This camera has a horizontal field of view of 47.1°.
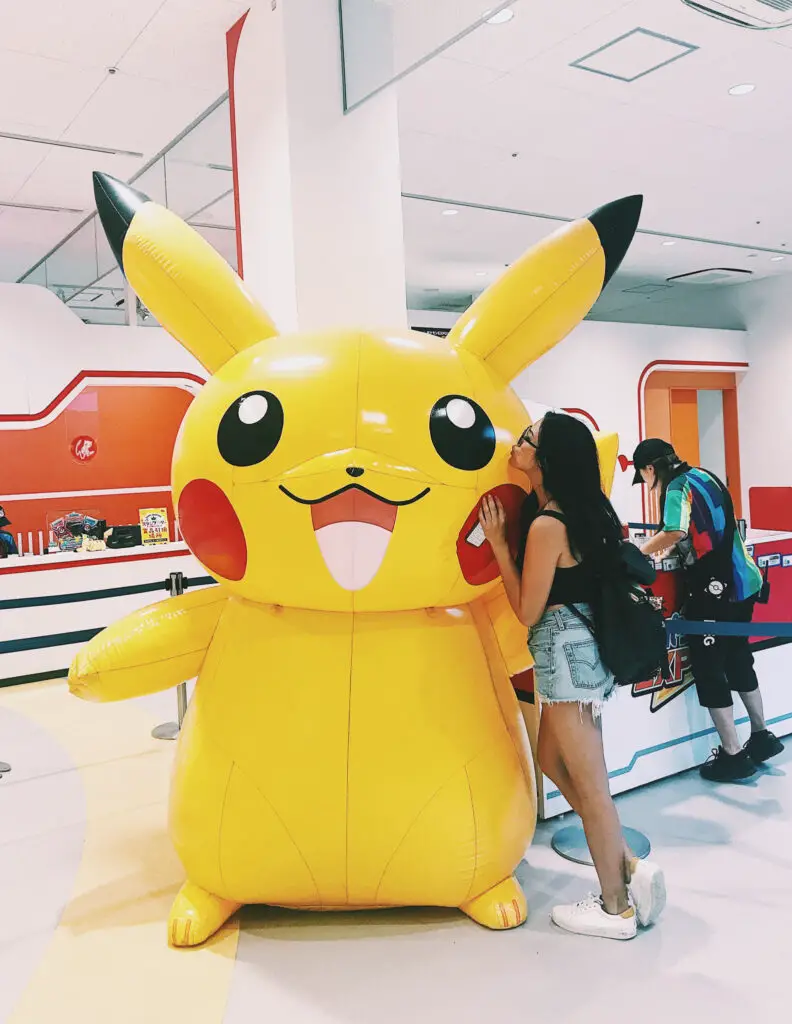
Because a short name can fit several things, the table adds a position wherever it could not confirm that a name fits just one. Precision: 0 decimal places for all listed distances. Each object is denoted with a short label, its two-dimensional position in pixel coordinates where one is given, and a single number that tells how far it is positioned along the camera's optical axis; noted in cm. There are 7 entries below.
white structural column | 349
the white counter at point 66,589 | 563
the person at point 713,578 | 356
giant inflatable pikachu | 232
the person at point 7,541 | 592
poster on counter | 635
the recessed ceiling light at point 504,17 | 398
